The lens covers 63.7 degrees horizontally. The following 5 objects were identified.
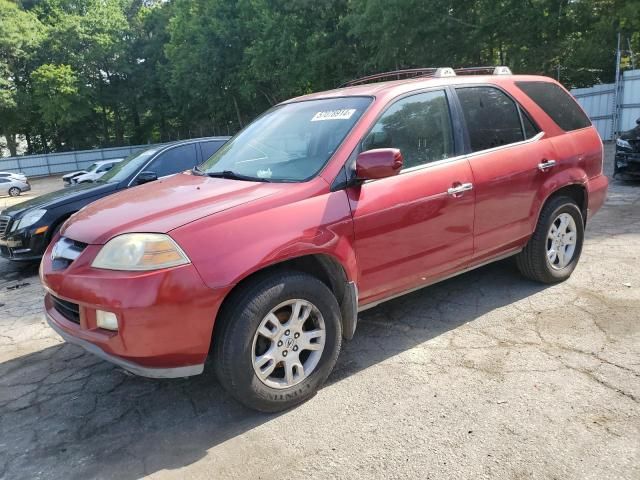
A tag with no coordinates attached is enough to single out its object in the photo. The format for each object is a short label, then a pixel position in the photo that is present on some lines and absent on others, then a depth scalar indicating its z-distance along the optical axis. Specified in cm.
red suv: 266
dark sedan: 633
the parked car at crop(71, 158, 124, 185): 2041
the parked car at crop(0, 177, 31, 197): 2398
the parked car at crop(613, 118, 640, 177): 877
